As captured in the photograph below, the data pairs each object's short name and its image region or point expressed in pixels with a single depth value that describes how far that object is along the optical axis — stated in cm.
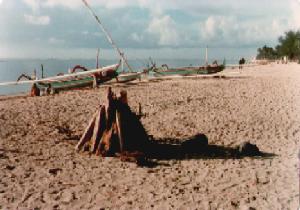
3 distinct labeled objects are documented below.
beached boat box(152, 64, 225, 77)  3984
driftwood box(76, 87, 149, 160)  1133
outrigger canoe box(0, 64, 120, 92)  2764
